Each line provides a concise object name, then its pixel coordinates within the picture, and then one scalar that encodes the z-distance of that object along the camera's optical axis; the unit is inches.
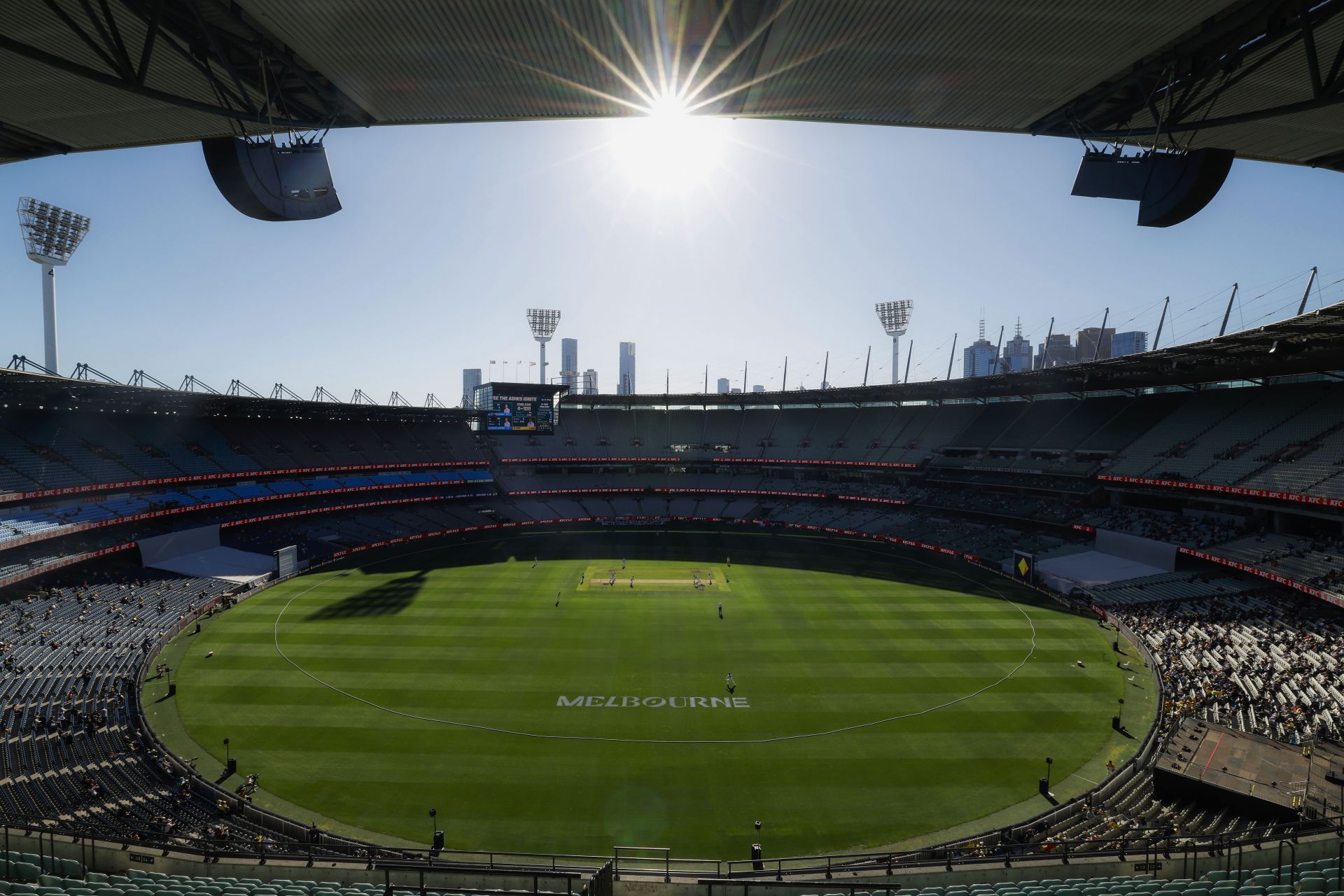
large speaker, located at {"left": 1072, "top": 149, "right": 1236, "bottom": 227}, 492.4
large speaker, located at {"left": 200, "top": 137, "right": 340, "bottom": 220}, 478.6
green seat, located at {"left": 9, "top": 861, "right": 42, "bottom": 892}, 462.9
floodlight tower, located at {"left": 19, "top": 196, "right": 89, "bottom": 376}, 2443.4
